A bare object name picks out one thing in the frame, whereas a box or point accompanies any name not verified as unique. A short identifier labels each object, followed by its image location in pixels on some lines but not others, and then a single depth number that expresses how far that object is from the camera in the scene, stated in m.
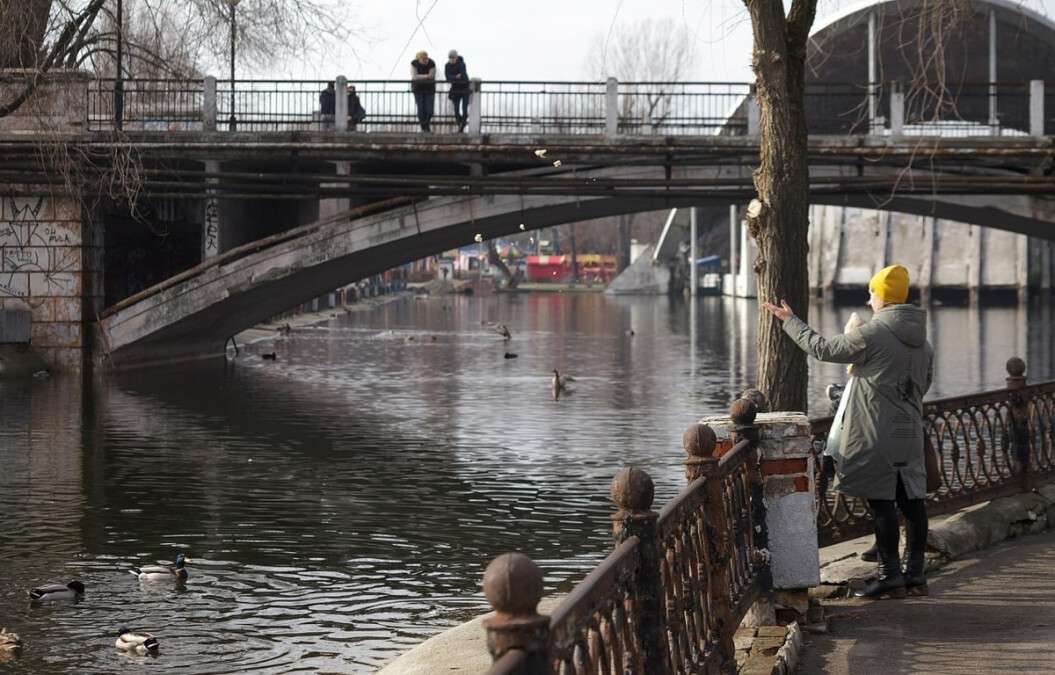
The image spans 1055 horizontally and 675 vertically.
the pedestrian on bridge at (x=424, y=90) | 29.16
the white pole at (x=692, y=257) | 86.99
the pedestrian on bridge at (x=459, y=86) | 28.94
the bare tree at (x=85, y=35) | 24.83
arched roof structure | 43.75
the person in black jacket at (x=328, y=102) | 29.58
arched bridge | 28.88
